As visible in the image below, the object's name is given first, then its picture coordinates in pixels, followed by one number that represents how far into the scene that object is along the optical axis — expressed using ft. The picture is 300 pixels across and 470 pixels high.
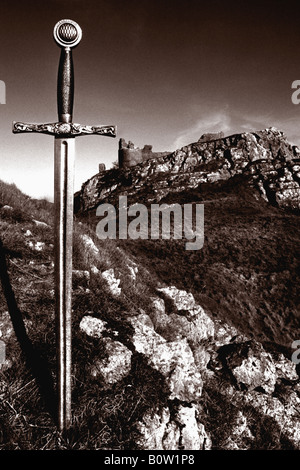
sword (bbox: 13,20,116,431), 6.65
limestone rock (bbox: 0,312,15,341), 10.43
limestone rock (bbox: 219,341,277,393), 14.94
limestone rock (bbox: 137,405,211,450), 9.26
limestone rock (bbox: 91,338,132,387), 10.20
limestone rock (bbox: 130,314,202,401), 11.35
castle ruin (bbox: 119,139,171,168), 143.10
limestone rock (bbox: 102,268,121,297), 15.75
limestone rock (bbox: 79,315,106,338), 11.46
